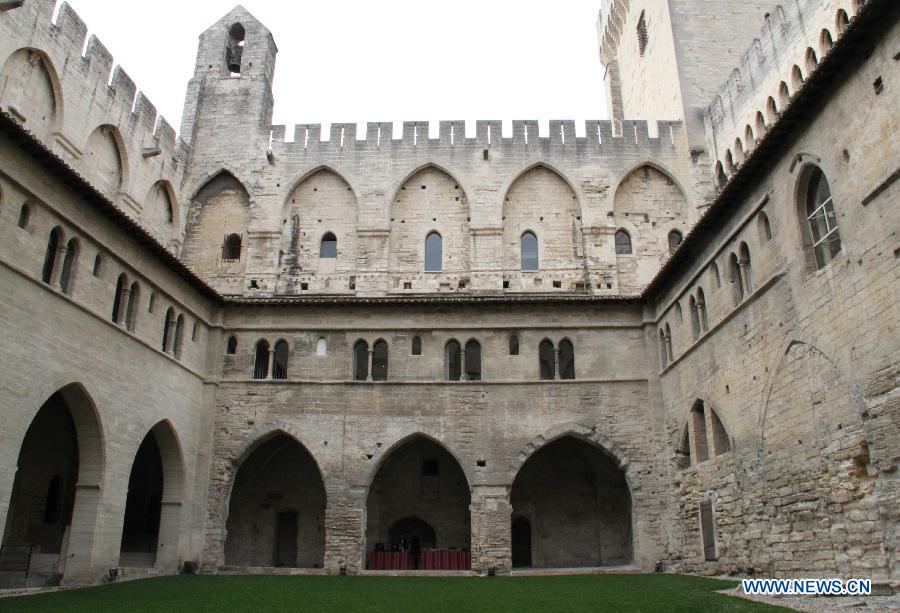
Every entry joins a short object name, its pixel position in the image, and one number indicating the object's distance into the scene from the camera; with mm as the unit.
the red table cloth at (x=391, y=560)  21219
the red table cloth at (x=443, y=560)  20844
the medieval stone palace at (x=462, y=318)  12719
